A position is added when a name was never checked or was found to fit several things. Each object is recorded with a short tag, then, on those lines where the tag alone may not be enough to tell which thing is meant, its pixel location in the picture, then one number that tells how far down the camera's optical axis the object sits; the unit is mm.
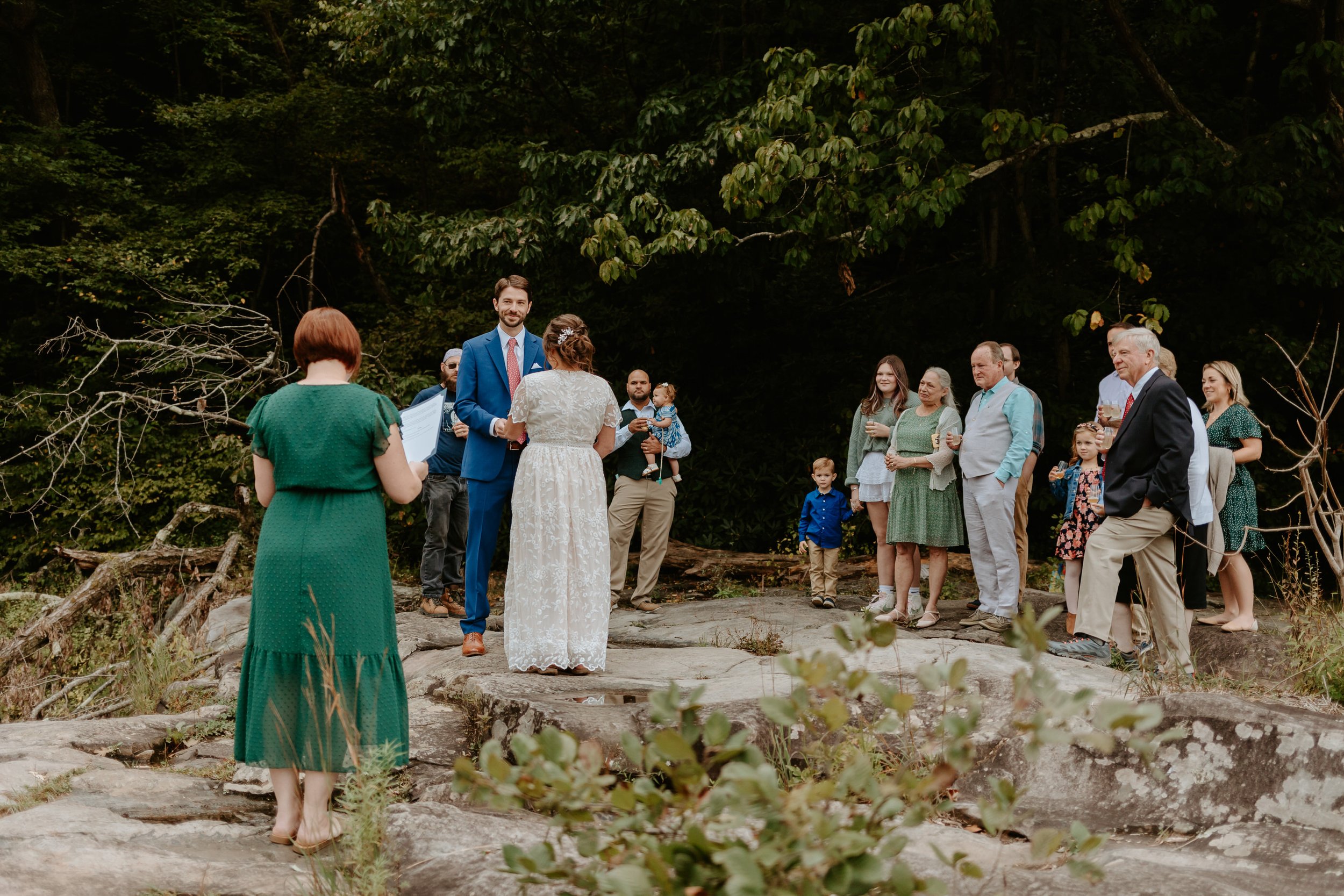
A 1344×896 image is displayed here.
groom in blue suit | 6090
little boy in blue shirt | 8656
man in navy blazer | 5559
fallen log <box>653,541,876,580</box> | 11016
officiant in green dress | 3525
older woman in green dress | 7438
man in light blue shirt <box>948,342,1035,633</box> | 7070
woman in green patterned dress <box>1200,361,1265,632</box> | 6852
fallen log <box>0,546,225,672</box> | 9109
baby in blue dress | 8570
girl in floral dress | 6652
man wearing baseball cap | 8414
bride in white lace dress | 5605
